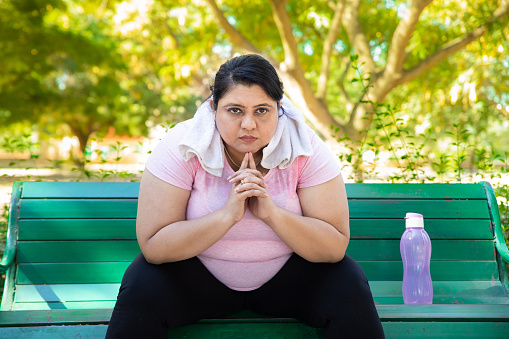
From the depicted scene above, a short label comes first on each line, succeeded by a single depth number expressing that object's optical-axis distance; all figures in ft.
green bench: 9.05
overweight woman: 6.59
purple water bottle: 9.17
